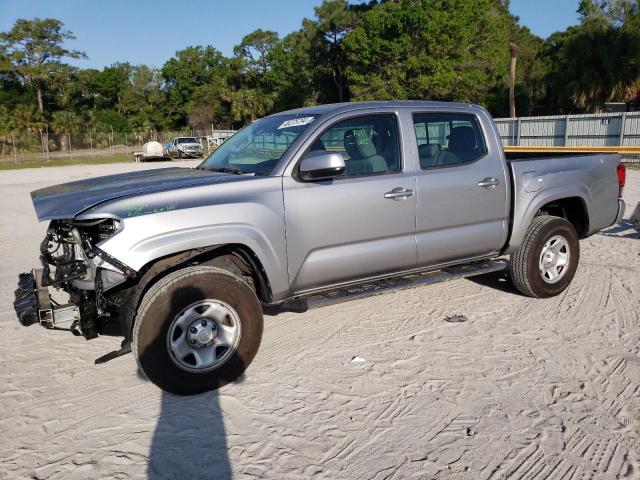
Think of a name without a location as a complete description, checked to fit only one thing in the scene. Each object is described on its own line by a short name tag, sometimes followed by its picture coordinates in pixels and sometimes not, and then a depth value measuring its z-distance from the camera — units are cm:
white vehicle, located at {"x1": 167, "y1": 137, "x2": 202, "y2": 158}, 3744
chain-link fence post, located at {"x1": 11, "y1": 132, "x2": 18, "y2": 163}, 3994
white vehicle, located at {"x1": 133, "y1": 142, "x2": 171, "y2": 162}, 3610
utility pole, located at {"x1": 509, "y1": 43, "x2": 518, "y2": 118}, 3595
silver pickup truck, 347
